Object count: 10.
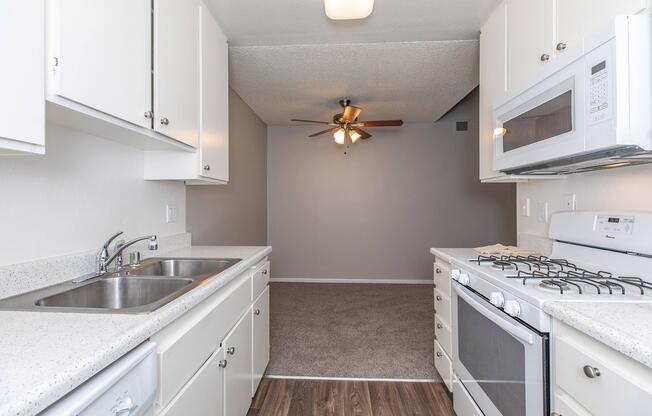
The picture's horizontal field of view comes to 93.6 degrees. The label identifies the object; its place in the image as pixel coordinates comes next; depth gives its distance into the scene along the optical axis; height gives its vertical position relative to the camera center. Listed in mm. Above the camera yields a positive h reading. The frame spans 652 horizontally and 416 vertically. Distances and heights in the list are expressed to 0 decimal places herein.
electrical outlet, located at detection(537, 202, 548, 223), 1759 -21
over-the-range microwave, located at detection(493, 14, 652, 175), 907 +354
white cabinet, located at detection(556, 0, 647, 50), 993 +711
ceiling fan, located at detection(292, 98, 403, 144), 3242 +955
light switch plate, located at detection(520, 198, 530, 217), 1931 +9
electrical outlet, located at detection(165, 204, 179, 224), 1945 -16
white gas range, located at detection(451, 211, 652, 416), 982 -302
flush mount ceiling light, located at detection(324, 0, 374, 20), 1729 +1162
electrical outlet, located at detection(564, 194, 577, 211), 1546 +32
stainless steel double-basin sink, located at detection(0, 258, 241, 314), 935 -291
